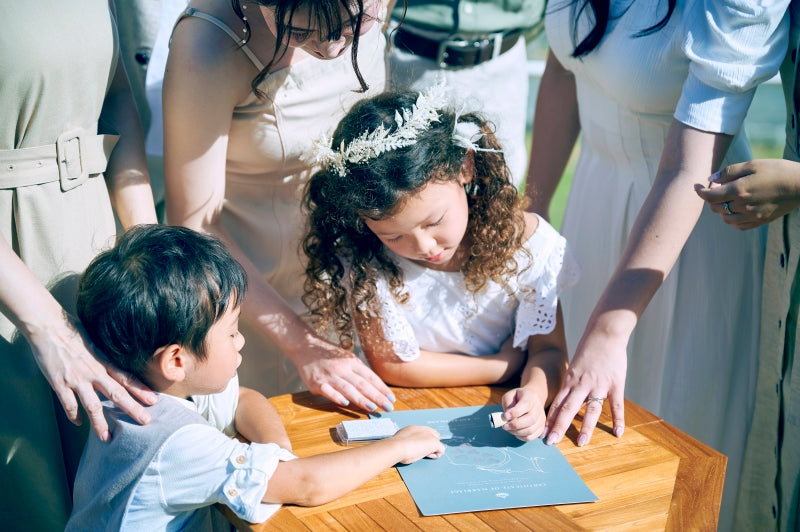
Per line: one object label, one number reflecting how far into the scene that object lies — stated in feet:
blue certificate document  5.46
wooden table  5.24
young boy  5.27
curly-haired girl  6.81
